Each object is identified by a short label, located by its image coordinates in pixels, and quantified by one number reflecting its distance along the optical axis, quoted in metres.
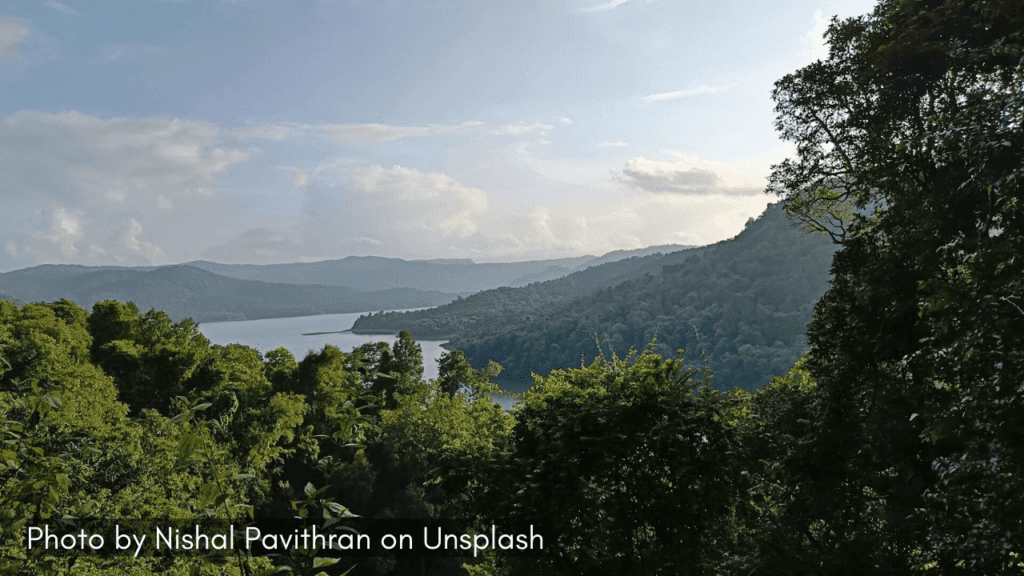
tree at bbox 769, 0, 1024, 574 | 5.38
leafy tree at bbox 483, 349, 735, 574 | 9.96
